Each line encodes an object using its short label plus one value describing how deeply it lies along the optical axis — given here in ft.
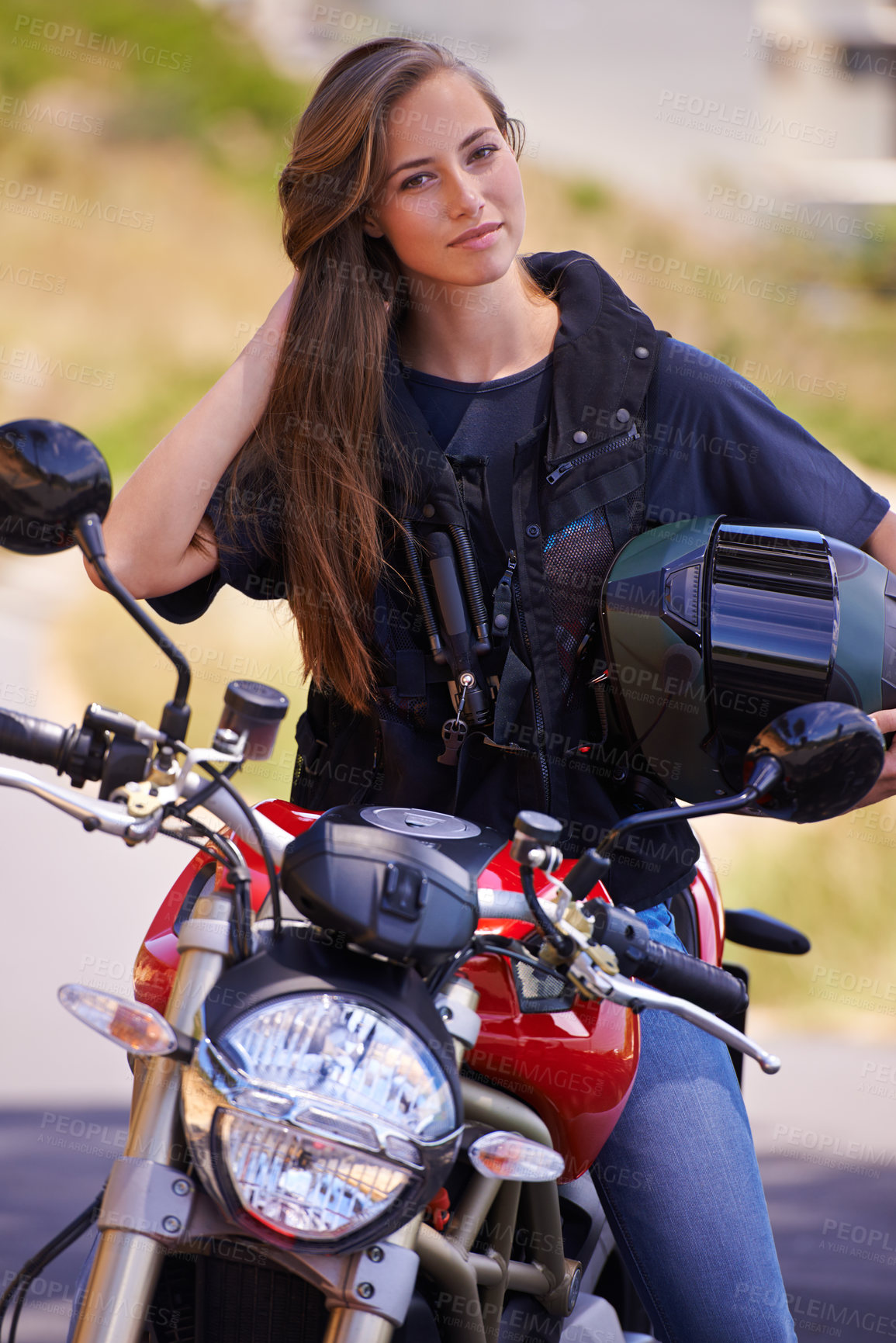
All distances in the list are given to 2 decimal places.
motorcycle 21.16
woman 23.45
